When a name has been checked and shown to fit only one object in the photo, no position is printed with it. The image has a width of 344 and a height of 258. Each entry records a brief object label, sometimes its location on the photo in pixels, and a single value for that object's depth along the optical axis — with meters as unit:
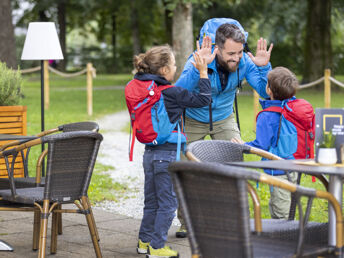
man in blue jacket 7.67
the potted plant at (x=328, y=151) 5.80
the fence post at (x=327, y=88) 21.23
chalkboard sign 5.84
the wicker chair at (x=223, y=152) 6.23
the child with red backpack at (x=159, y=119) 7.39
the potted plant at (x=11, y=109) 11.15
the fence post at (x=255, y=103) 19.52
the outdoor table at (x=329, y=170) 5.42
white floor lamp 11.66
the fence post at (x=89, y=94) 28.37
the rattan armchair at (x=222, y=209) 4.69
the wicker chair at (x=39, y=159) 8.27
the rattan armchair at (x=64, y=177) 7.20
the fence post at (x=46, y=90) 29.74
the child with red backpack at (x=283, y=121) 7.46
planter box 11.02
